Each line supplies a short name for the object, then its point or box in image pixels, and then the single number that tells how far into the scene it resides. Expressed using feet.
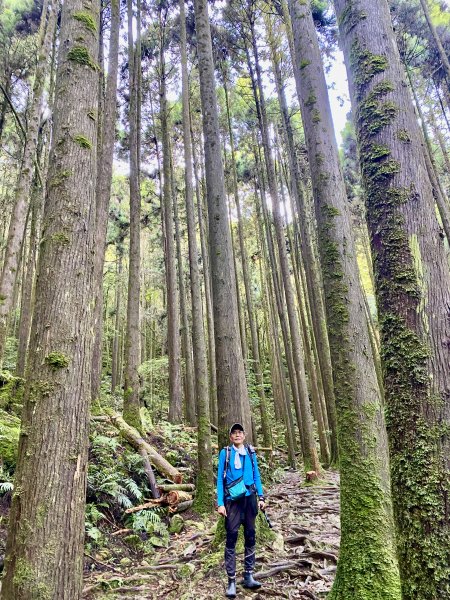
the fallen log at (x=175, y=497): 20.59
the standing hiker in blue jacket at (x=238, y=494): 12.62
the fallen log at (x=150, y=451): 23.70
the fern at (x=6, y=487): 13.98
